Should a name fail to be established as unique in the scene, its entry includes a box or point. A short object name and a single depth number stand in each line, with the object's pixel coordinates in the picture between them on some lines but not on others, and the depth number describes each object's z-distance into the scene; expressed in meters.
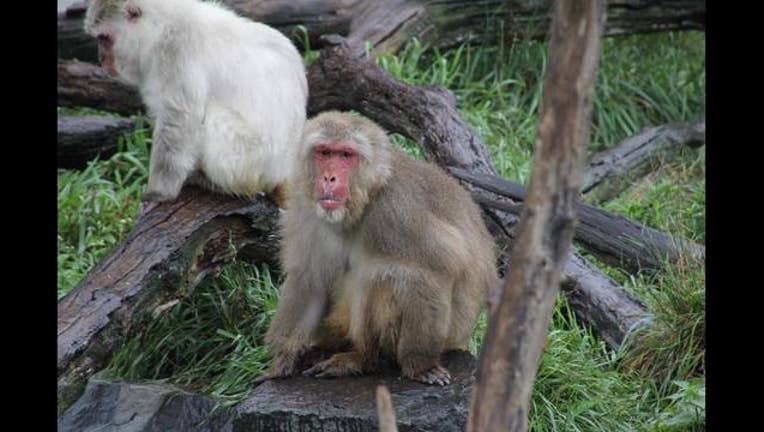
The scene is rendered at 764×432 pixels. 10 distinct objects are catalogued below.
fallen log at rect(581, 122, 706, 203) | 17.58
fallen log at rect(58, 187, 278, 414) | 11.68
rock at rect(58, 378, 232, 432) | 11.96
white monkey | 13.39
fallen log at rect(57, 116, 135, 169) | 17.47
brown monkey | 10.34
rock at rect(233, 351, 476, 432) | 10.19
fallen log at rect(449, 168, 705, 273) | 14.27
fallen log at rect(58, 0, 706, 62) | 18.30
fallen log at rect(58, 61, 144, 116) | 17.36
